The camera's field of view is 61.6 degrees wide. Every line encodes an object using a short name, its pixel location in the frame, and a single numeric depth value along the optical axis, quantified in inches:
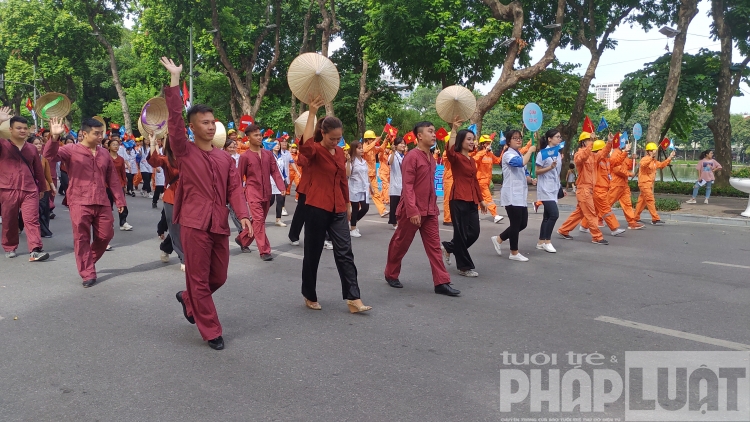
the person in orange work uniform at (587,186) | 375.9
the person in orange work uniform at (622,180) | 439.5
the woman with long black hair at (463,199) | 271.3
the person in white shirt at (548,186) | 347.9
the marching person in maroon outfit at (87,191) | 252.1
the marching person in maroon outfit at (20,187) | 299.0
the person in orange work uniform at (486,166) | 493.0
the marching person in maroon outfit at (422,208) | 237.8
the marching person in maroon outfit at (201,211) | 171.0
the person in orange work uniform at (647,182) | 475.5
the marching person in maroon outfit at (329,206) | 206.4
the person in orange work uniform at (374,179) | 525.7
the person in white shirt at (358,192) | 402.3
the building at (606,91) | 4805.9
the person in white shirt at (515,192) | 312.7
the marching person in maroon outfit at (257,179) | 316.2
